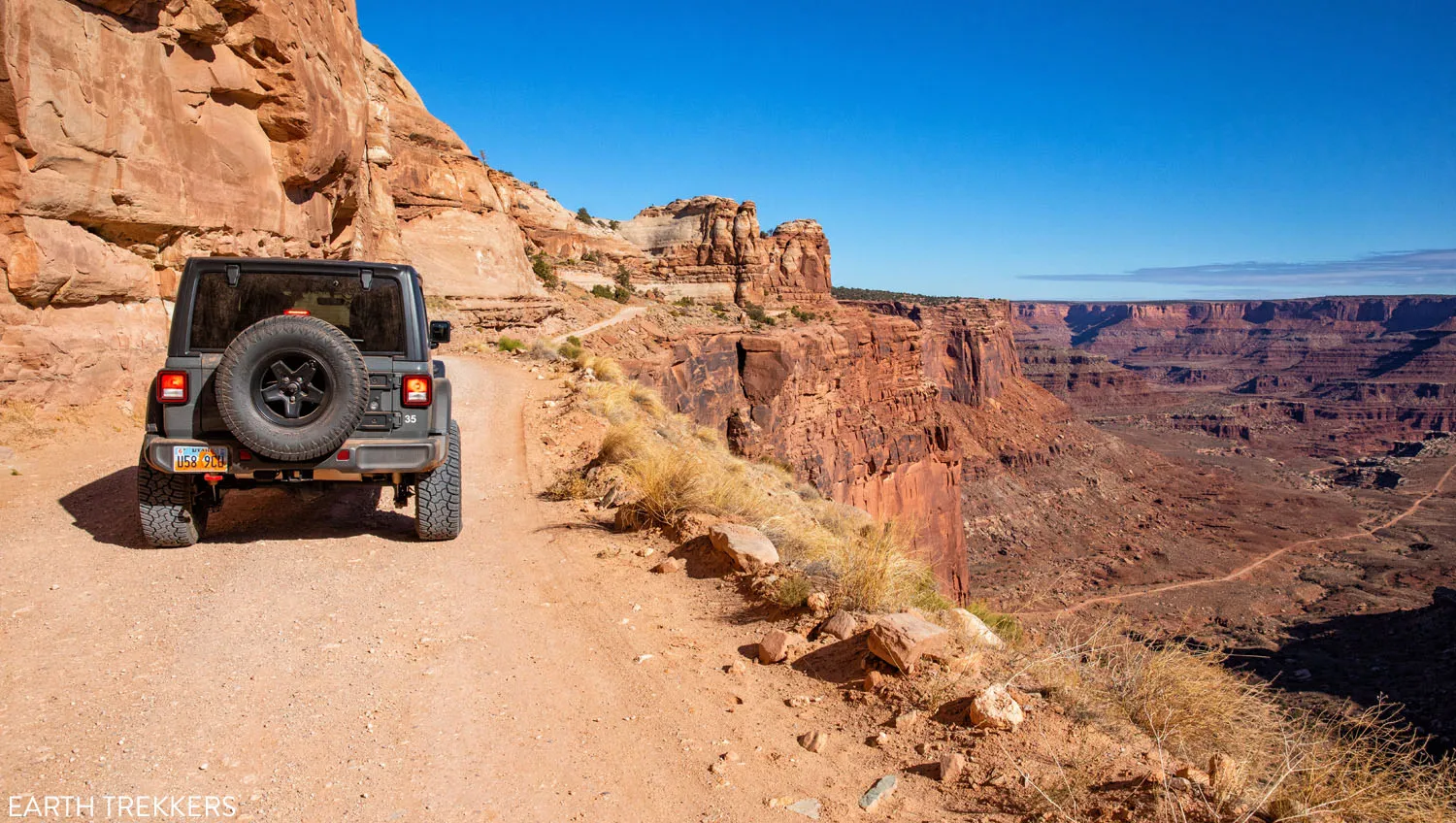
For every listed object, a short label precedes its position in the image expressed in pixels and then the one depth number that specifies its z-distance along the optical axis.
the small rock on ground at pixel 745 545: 5.11
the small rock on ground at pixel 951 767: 2.83
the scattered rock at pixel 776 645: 3.96
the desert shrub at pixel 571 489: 7.57
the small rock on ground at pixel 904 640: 3.56
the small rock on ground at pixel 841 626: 4.05
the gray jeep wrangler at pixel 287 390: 4.77
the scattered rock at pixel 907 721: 3.24
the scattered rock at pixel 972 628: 4.20
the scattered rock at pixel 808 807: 2.69
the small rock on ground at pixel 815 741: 3.14
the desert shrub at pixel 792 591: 4.46
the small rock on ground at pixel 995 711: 3.08
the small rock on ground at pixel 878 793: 2.74
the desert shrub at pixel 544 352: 19.98
